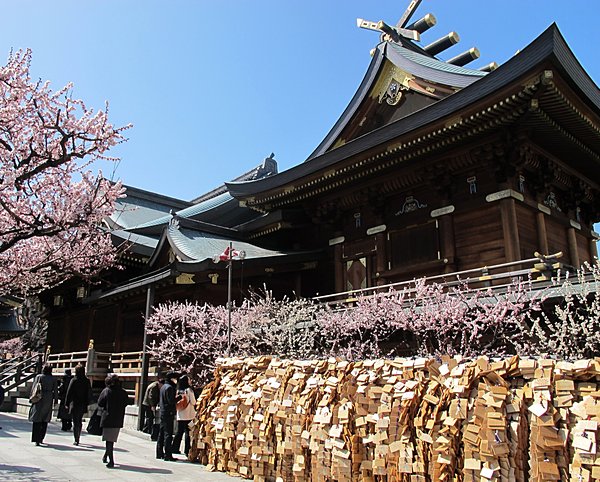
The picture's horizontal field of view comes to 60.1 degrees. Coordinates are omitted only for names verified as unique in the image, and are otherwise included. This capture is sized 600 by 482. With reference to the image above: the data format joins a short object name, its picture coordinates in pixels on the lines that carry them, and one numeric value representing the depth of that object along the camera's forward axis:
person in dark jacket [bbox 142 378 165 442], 10.70
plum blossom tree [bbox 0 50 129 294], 7.63
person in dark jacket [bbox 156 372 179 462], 9.13
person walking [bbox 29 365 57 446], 10.10
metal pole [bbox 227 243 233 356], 10.57
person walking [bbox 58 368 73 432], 12.98
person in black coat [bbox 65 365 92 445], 10.54
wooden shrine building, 11.63
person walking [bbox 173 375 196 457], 9.27
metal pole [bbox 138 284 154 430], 13.25
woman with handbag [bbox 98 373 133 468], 8.52
